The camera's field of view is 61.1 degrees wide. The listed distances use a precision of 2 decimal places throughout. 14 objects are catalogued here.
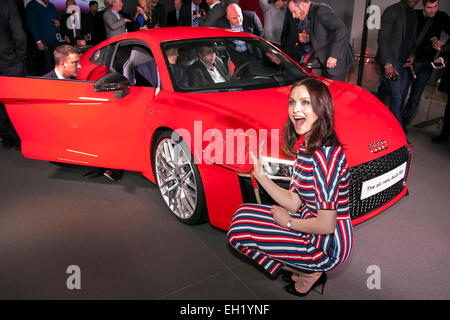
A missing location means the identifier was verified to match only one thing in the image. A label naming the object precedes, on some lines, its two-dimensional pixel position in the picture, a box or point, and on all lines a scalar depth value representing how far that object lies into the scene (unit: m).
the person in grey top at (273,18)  5.83
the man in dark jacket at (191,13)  7.21
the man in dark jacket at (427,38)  4.40
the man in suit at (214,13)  5.67
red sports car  2.24
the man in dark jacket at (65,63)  3.73
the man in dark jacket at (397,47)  4.25
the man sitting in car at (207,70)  2.90
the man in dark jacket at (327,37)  4.11
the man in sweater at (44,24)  7.02
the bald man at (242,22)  5.15
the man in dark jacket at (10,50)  4.25
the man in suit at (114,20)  7.09
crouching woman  1.66
